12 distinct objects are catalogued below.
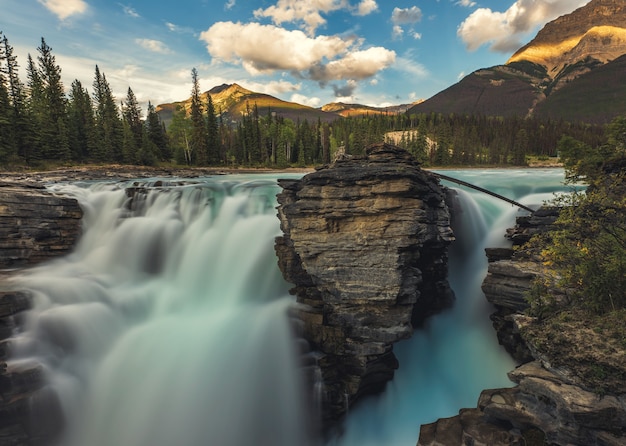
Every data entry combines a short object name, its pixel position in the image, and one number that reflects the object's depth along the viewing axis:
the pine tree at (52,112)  45.66
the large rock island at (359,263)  12.58
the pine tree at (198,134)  65.88
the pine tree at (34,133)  43.38
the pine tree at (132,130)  53.59
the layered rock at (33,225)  16.14
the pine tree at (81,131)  50.73
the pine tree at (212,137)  69.44
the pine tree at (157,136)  63.88
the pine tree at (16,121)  41.09
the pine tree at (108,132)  52.47
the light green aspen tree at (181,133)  66.75
